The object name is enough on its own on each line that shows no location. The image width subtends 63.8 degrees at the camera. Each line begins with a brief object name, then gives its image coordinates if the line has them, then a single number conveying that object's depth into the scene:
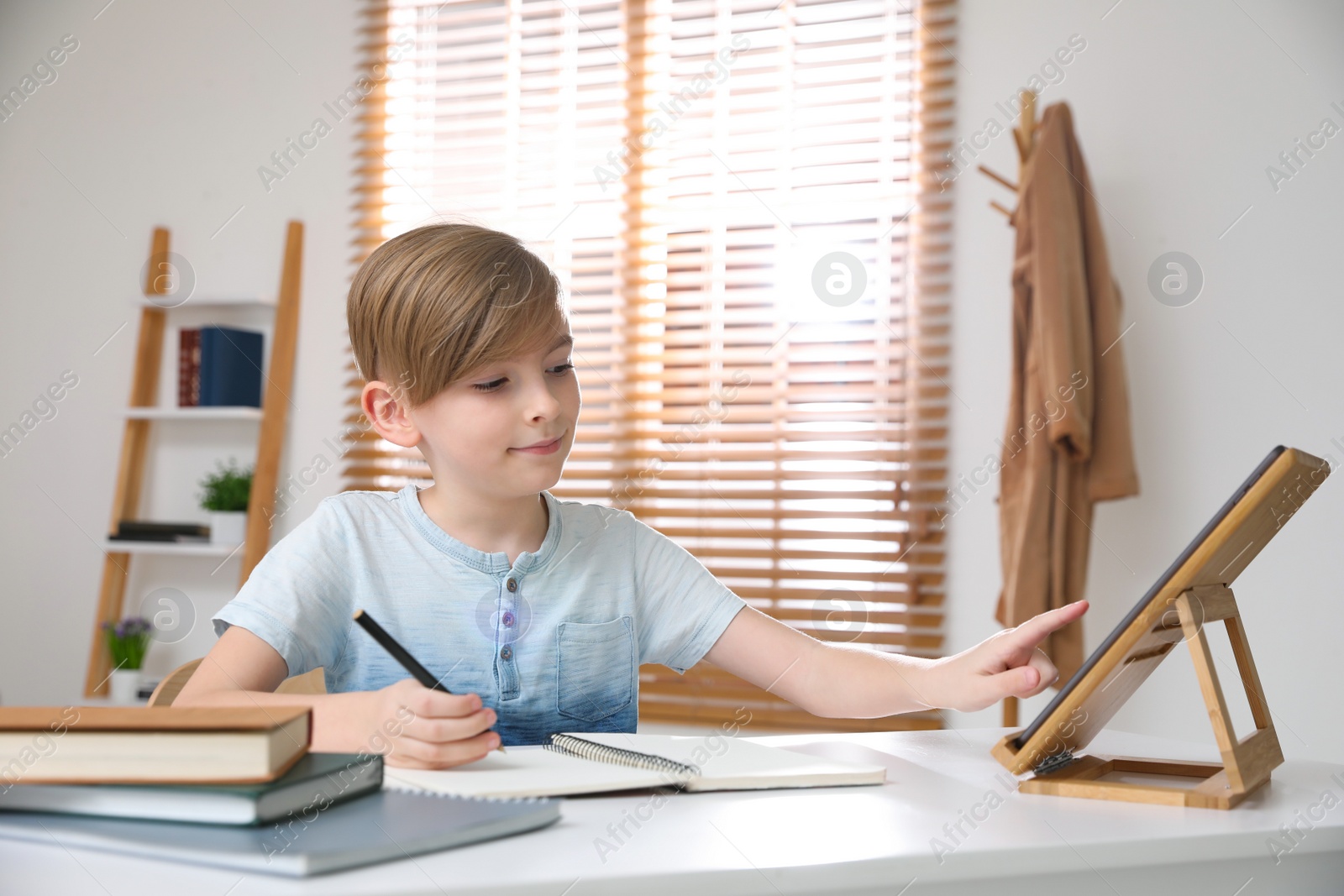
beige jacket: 1.93
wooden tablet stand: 0.73
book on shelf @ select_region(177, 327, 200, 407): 3.04
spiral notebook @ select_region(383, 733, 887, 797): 0.68
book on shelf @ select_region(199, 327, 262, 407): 2.99
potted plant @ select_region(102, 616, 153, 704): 2.95
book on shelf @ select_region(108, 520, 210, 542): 2.95
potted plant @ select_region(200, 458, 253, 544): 2.94
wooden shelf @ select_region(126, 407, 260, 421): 2.96
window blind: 2.53
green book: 0.56
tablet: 0.72
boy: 1.01
